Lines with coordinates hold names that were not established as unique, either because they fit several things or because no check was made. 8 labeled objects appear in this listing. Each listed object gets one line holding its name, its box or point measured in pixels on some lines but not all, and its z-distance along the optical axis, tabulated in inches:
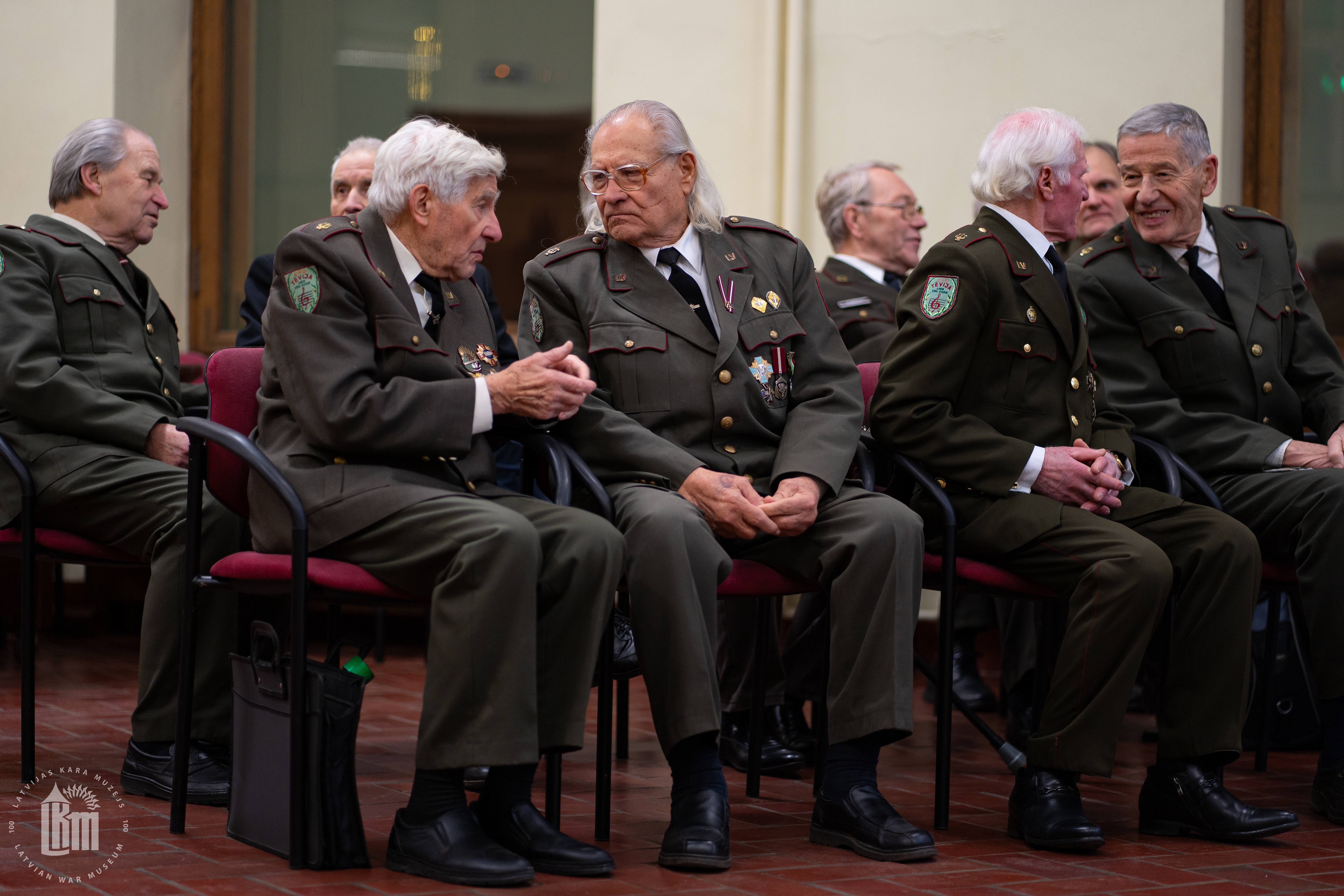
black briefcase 192.9
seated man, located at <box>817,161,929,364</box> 364.5
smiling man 265.1
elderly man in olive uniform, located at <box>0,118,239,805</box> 240.2
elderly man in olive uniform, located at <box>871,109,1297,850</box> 222.5
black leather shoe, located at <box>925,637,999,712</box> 354.9
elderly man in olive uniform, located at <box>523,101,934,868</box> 206.2
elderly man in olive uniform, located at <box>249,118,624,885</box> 190.2
